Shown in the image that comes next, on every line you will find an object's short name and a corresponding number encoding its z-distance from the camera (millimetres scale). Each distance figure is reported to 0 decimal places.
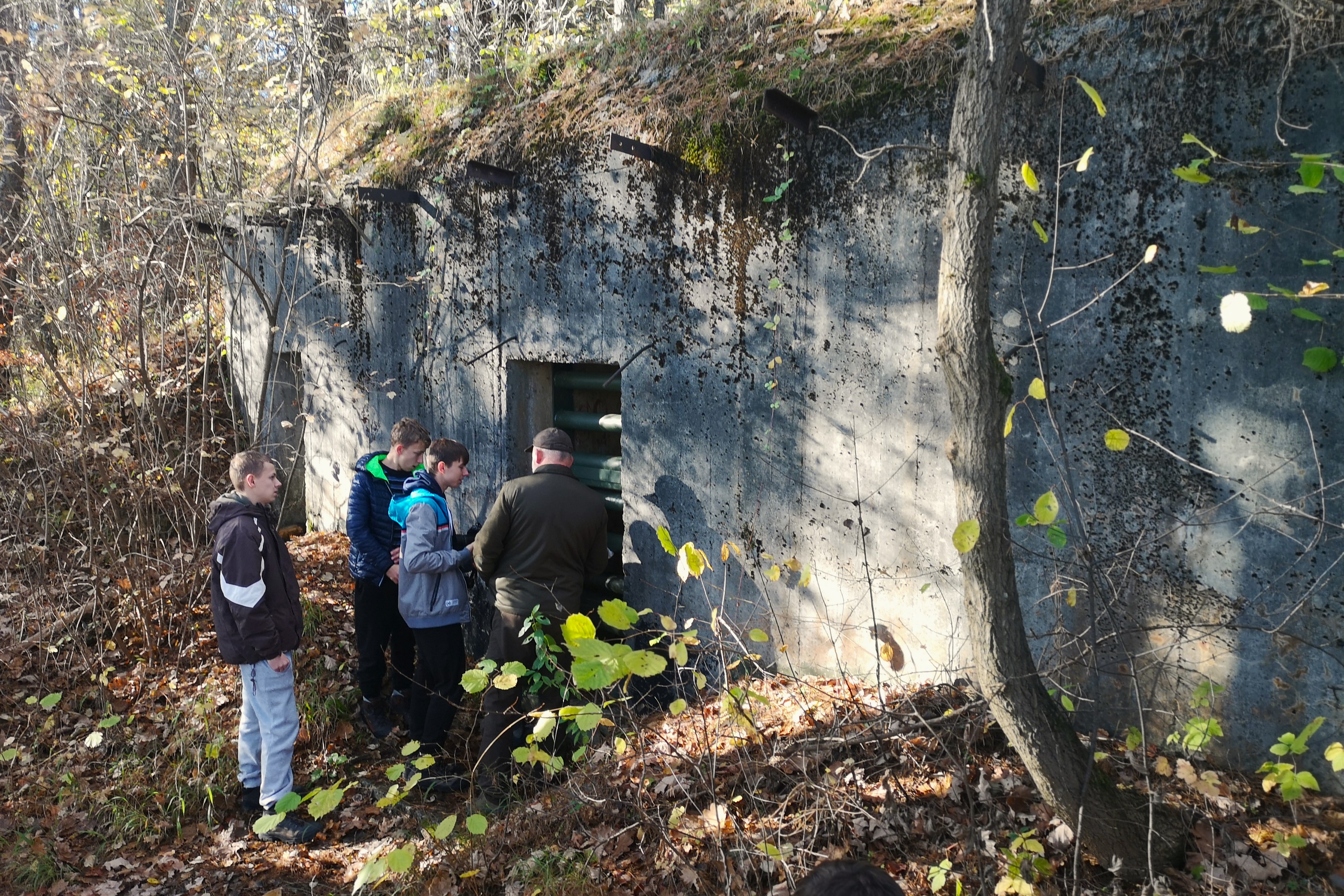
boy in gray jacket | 5109
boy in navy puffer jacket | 5562
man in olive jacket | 4918
